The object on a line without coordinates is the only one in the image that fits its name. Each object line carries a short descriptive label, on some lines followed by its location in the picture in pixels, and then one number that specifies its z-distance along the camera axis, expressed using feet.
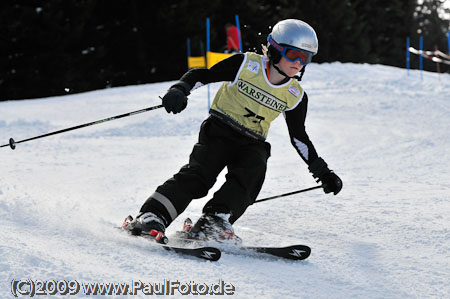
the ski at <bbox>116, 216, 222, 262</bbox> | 17.76
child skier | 20.66
